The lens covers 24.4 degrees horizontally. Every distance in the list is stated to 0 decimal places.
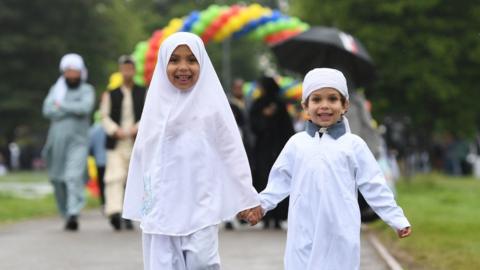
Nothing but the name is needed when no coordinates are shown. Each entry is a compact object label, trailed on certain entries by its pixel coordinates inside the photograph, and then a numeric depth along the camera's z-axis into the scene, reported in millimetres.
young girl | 6188
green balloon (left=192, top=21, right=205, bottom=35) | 19875
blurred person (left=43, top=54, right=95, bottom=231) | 13555
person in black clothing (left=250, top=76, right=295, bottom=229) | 14359
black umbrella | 13789
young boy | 5918
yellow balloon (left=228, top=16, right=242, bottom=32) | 20188
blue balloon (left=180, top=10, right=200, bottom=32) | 19984
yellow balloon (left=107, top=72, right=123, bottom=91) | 19500
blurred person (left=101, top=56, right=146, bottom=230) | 13180
